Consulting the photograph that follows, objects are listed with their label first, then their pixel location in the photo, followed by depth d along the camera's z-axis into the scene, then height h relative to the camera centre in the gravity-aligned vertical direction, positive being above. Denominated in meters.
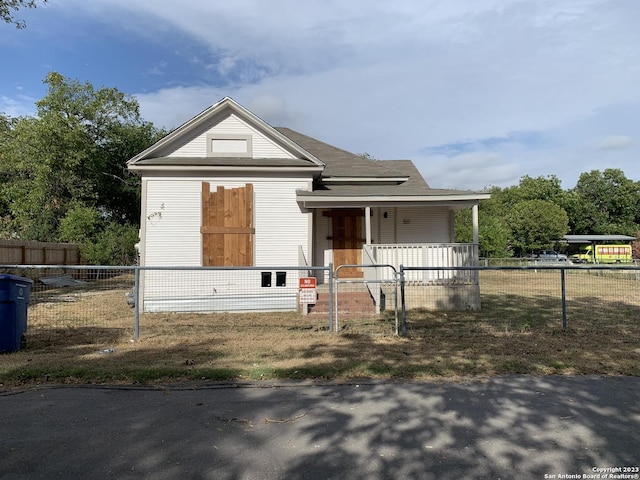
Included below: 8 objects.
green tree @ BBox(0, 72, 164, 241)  28.72 +7.10
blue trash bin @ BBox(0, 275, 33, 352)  6.67 -0.87
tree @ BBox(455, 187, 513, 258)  35.66 +1.65
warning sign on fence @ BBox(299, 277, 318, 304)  8.80 -0.73
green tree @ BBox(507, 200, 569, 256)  52.62 +3.45
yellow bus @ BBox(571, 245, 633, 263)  41.69 -0.22
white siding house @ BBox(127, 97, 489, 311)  12.23 +1.44
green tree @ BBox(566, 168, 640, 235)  69.50 +7.71
